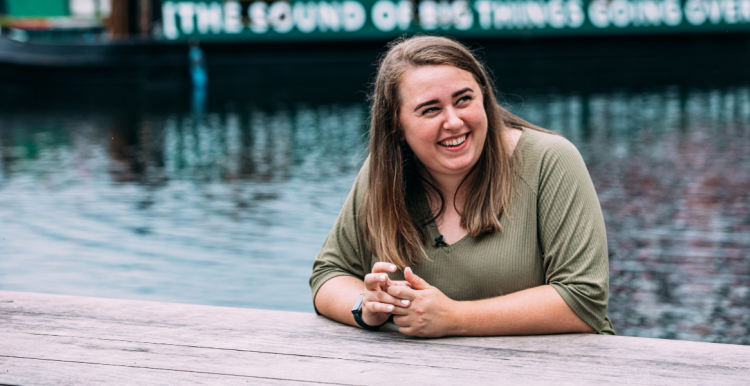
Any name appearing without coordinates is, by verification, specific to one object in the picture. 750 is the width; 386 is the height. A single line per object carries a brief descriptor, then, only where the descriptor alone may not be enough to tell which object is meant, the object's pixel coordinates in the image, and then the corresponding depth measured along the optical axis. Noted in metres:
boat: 25.81
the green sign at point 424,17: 25.88
